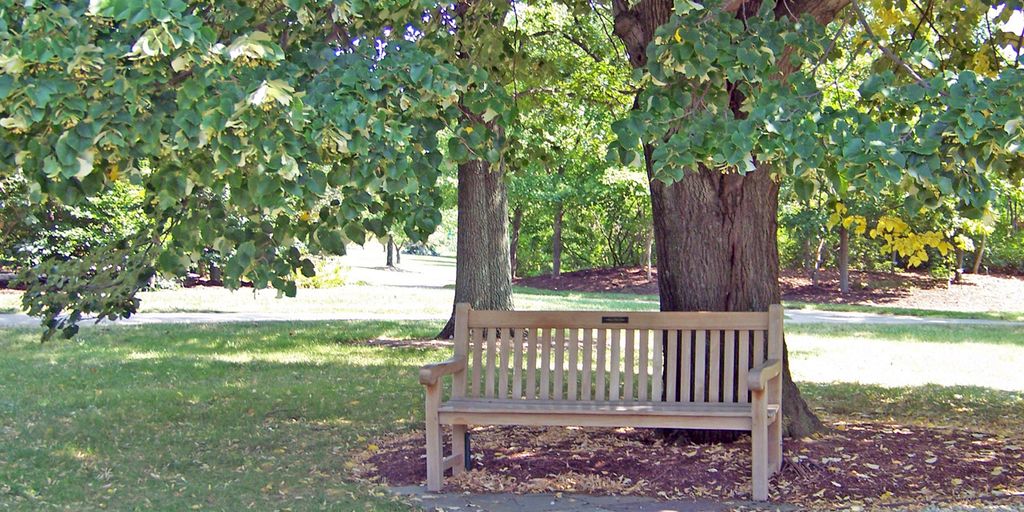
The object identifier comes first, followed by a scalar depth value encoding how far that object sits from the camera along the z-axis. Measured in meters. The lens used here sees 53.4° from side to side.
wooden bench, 5.17
